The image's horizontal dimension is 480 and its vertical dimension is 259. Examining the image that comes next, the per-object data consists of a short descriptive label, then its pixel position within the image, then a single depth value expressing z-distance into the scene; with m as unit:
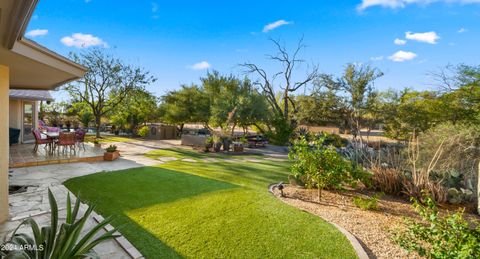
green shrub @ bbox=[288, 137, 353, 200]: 5.23
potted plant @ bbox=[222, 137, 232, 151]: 14.20
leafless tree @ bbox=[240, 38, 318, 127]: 26.34
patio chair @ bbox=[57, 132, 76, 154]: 8.92
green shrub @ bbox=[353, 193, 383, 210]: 4.72
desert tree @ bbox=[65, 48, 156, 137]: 18.47
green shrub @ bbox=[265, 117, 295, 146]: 18.38
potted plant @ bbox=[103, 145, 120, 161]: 9.26
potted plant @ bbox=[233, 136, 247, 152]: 14.15
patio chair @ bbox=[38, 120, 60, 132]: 14.02
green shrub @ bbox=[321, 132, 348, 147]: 18.17
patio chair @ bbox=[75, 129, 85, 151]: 9.97
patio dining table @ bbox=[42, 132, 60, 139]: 9.33
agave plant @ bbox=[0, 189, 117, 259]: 1.97
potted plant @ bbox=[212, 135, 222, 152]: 13.93
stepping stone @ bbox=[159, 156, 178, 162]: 10.12
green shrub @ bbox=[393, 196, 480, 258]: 2.03
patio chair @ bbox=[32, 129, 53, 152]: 9.15
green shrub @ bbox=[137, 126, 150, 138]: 21.30
